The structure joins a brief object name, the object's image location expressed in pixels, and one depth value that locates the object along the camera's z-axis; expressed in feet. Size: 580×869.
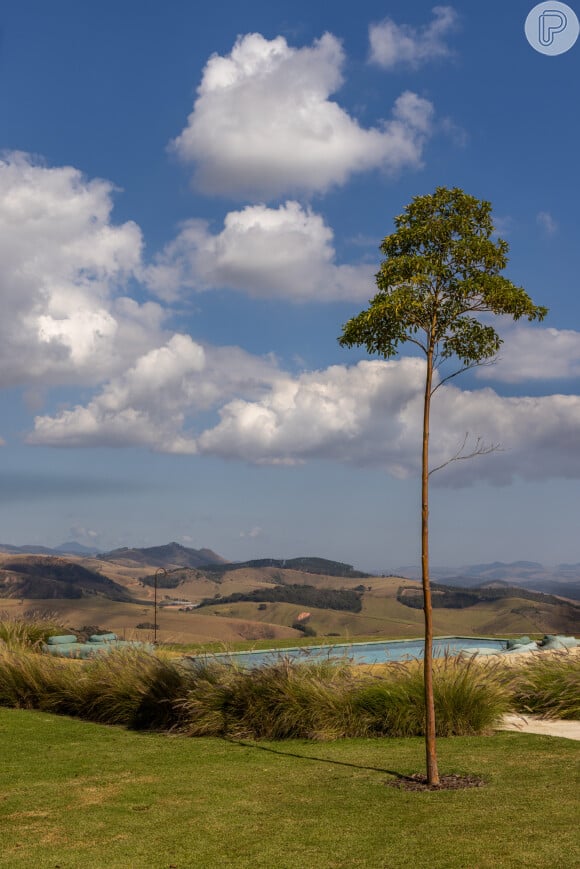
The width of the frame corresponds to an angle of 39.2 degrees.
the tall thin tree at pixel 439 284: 26.32
